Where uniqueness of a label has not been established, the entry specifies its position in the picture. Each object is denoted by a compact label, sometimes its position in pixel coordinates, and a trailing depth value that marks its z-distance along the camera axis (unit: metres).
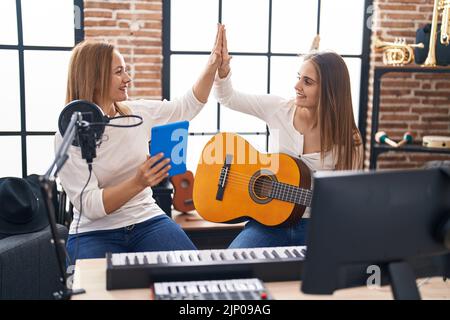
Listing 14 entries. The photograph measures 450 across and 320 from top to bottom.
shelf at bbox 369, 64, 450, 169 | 3.62
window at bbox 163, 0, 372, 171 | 3.94
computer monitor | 1.19
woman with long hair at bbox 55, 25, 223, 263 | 2.20
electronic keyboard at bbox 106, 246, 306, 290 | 1.60
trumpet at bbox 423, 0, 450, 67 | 3.55
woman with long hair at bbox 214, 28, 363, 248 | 2.48
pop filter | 1.62
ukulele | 3.68
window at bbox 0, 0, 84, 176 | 3.65
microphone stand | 1.38
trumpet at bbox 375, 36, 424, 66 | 3.70
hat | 2.66
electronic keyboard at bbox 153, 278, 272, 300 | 1.49
